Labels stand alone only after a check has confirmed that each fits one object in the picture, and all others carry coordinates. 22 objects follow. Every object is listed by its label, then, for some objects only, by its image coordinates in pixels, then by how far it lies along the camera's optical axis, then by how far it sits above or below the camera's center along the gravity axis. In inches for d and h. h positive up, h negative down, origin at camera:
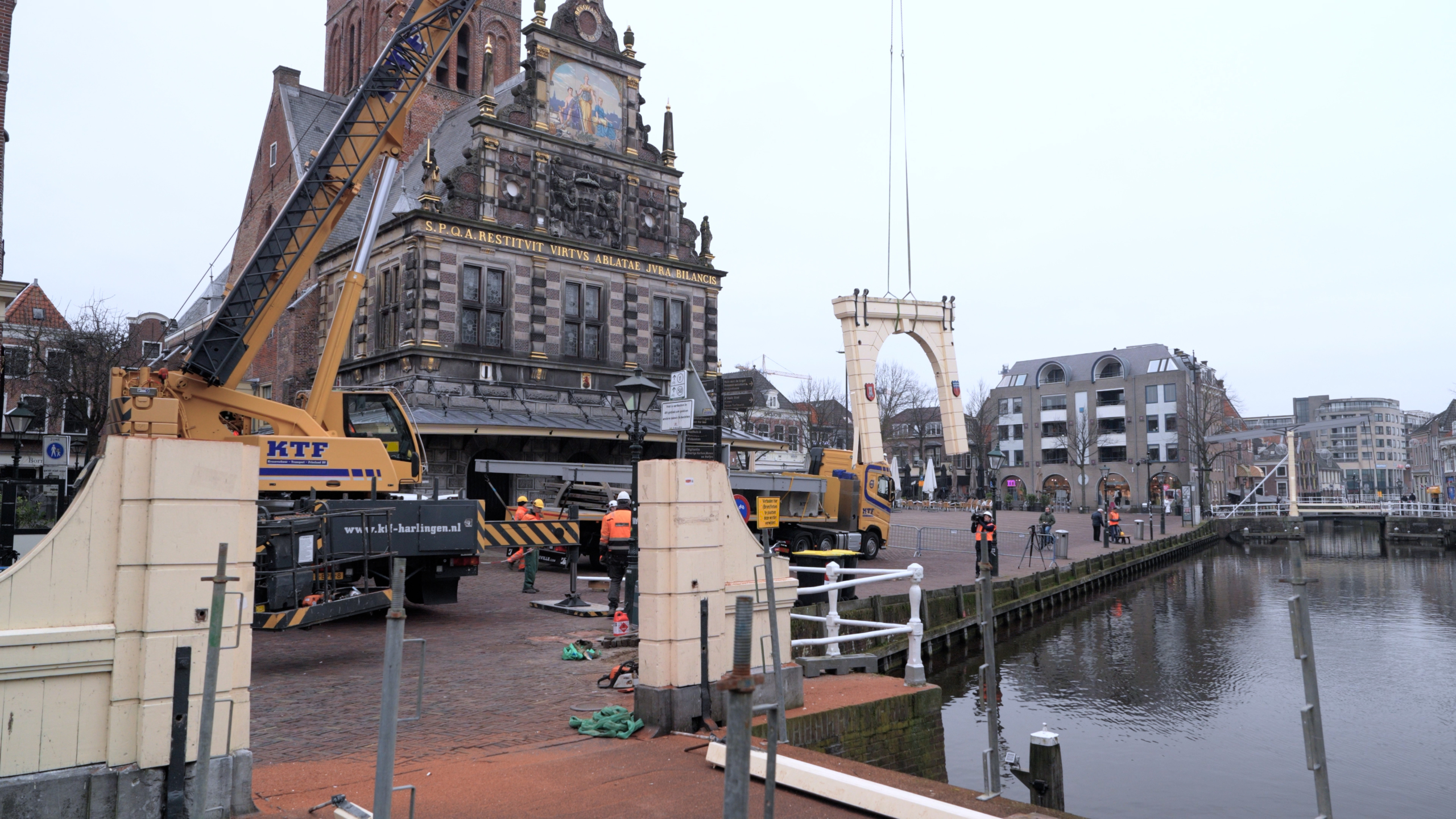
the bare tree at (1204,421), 2755.9 +214.6
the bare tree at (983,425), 3590.1 +231.1
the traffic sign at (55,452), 778.2 +16.8
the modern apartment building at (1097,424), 3174.2 +209.9
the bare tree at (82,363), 1259.2 +155.0
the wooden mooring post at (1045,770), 336.2 -102.6
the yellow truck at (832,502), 1008.9 -24.1
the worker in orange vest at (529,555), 736.3 -63.9
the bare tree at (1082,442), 3250.5 +142.6
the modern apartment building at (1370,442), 6117.1 +289.8
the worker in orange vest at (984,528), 861.2 -43.9
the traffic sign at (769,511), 383.6 -13.0
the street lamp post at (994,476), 1032.7 +8.5
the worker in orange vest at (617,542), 596.8 -40.8
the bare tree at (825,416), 3203.7 +256.0
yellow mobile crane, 617.6 +75.4
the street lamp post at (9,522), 657.6 -36.5
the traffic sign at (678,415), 444.1 +30.3
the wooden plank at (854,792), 235.1 -81.5
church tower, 1715.1 +855.6
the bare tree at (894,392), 3634.4 +355.7
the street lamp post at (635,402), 503.8 +41.2
